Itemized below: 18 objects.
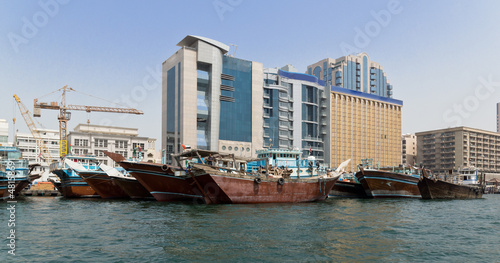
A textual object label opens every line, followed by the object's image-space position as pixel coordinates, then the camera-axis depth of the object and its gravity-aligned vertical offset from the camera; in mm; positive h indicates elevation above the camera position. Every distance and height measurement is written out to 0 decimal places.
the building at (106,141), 105250 +773
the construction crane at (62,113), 106438 +8335
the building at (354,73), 165000 +30935
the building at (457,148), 153500 -993
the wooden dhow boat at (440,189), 48938 -5582
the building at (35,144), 104688 -97
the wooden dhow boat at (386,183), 49719 -4748
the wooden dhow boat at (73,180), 52969 -4792
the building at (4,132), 100250 +2968
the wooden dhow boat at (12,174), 43122 -3571
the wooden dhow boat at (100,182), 48959 -4709
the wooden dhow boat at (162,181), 37688 -3532
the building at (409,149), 170500 -1494
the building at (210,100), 92938 +10874
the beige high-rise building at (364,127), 119938 +5683
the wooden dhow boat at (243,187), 33562 -3798
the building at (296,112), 106062 +9136
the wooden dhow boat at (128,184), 46625 -4725
